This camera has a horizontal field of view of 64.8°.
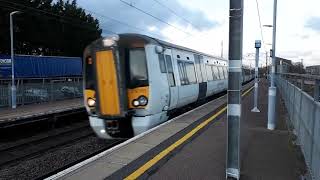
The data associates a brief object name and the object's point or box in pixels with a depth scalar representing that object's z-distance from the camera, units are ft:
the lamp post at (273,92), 22.49
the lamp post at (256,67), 32.68
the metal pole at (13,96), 44.88
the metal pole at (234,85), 11.77
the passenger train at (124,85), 21.71
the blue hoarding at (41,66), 64.23
